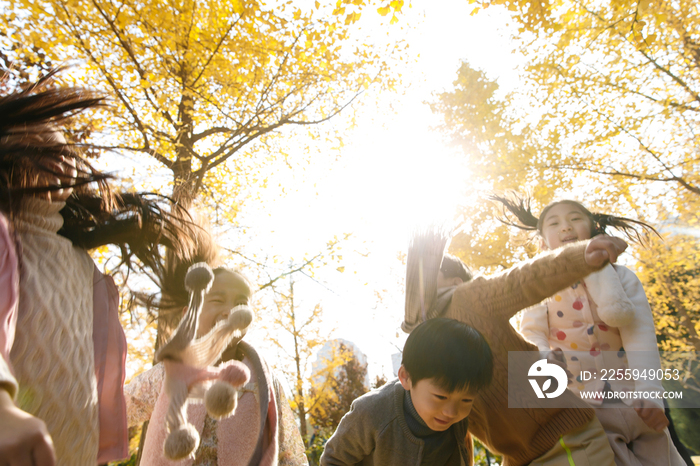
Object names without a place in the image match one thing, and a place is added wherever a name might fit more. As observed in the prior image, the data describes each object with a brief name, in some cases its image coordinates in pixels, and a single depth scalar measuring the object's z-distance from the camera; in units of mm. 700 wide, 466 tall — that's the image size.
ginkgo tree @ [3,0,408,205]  3459
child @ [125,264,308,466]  1735
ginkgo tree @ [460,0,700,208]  4590
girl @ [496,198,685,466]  1593
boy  1477
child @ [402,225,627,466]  1423
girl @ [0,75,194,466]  981
